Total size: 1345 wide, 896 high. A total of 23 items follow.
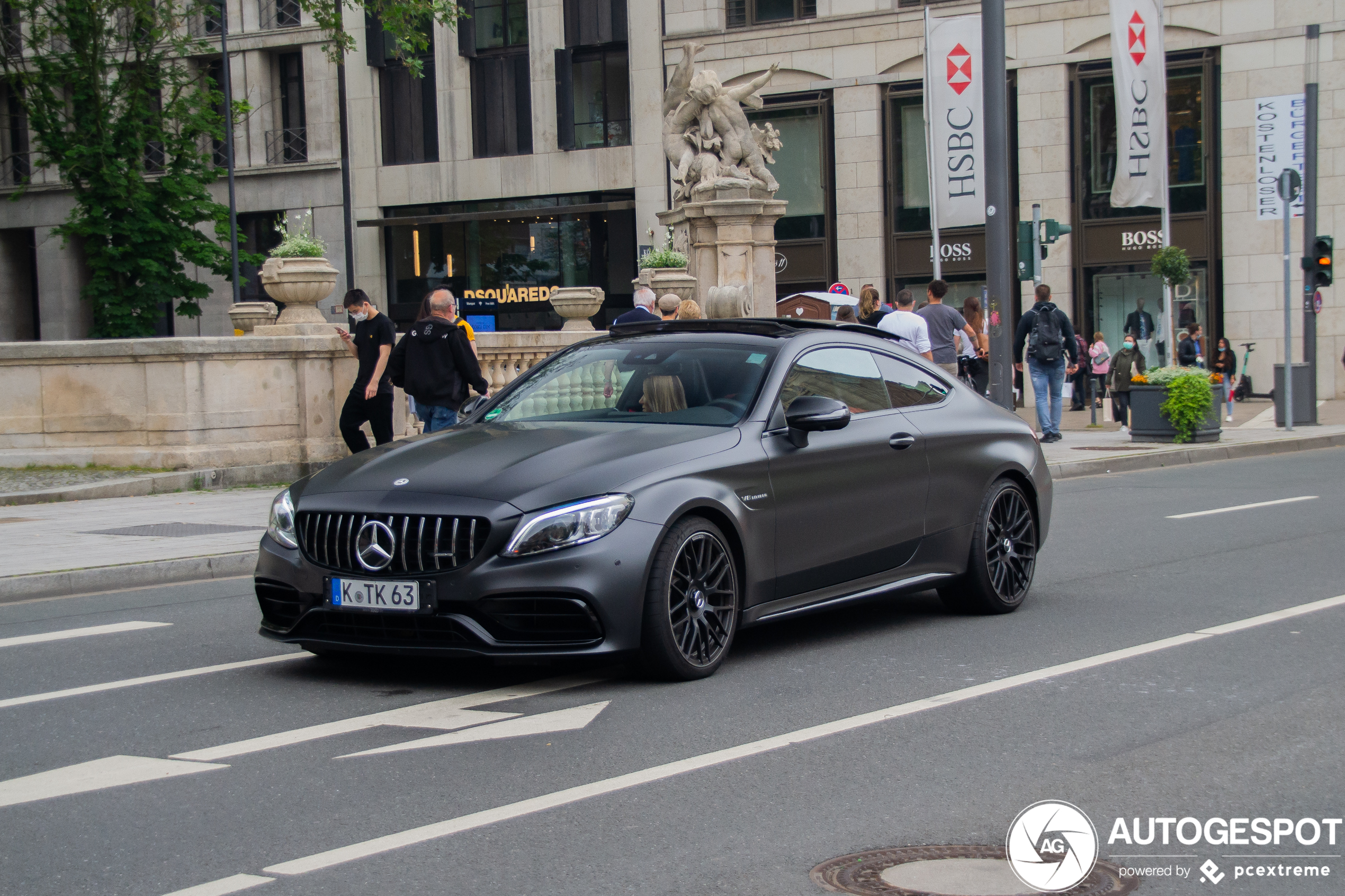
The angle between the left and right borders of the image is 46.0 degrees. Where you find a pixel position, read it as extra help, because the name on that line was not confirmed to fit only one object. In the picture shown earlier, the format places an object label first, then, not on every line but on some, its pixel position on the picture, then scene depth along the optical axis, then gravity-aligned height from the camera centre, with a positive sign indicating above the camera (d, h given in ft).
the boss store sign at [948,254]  126.52 +4.12
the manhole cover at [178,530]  39.37 -5.05
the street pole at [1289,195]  79.10 +4.88
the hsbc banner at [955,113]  98.12 +11.90
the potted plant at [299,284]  59.47 +1.57
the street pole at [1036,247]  66.59 +2.30
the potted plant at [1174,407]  68.80 -4.80
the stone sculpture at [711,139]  82.17 +9.06
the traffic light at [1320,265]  81.20 +1.38
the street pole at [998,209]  58.90 +3.58
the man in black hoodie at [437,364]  41.27 -1.10
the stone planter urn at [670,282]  79.00 +1.59
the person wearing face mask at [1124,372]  78.43 -3.65
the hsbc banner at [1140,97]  95.40 +12.12
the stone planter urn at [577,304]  72.49 +0.58
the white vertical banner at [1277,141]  104.32 +10.27
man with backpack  67.26 -2.03
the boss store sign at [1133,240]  120.06 +4.39
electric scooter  114.42 -6.75
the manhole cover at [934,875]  12.91 -4.75
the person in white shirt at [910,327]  52.85 -0.71
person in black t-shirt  46.47 -1.57
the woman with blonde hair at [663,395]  23.54 -1.22
